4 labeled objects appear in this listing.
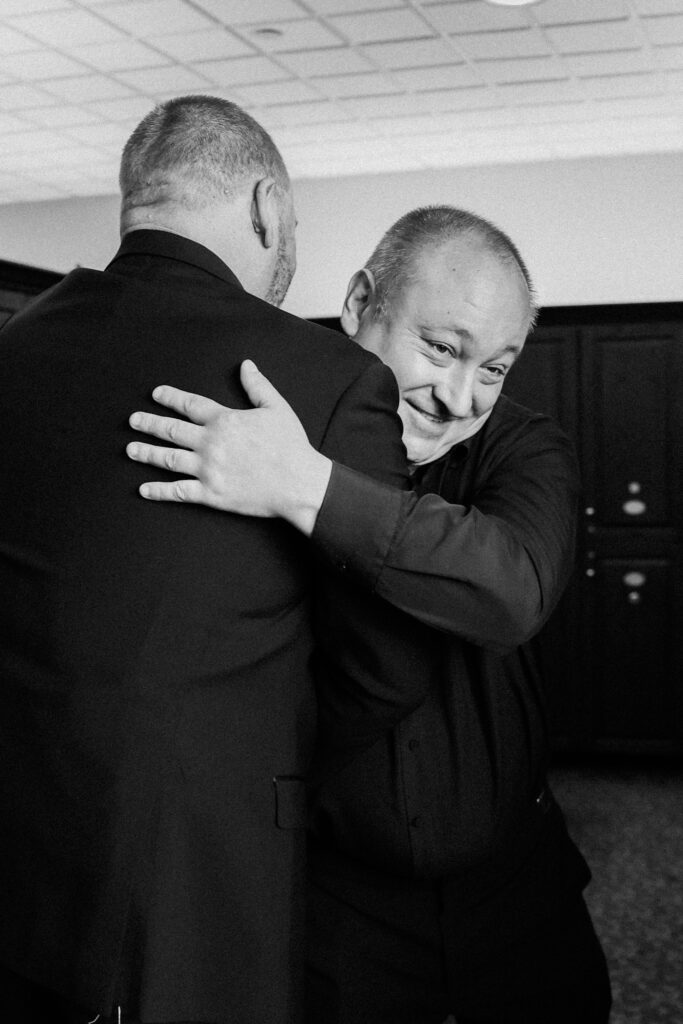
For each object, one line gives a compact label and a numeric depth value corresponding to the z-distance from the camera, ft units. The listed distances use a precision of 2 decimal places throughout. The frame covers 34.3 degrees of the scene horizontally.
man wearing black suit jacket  3.35
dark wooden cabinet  16.80
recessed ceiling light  12.70
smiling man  4.26
